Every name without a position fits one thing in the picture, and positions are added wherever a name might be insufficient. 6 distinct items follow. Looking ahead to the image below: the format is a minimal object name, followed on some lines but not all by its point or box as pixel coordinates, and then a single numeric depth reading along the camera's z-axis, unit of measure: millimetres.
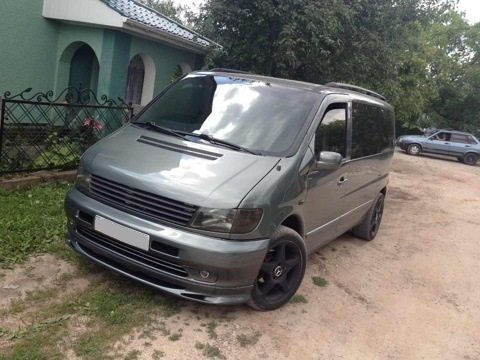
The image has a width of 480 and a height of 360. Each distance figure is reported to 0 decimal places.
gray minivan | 3061
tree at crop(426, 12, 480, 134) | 27438
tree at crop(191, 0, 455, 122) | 7707
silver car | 22125
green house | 8211
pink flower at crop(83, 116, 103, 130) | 6476
